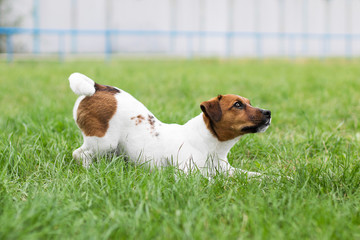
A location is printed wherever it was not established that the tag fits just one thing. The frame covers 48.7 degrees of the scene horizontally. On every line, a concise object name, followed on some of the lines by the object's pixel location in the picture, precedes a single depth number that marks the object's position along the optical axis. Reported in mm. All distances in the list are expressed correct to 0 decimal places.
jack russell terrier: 2391
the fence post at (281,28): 18109
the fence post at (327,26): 18547
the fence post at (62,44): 14477
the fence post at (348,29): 18719
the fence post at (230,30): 17391
